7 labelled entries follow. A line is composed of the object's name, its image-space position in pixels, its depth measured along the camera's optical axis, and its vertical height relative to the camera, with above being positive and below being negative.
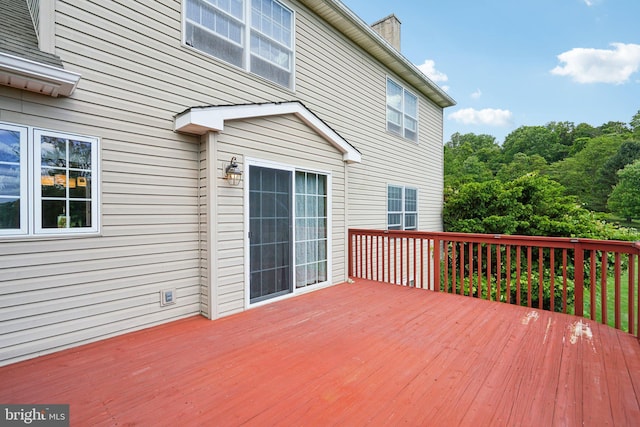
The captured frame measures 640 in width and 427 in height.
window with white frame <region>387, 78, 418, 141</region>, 7.72 +2.87
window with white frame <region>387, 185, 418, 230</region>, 7.64 +0.17
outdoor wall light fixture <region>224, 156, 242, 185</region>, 3.54 +0.51
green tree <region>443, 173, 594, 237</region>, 7.42 +0.10
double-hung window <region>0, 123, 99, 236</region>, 2.46 +0.30
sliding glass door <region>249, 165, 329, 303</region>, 3.93 -0.25
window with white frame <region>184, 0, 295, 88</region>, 3.74 +2.58
